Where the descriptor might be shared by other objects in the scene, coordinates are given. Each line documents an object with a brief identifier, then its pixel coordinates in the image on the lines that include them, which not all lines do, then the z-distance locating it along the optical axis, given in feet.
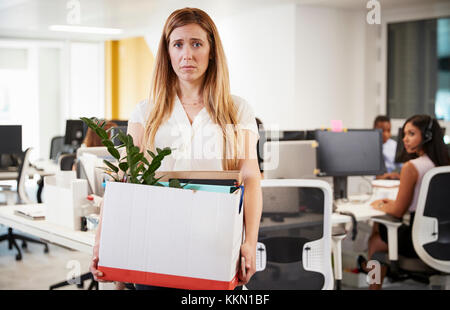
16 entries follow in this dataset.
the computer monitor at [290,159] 12.01
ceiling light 29.68
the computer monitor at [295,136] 13.75
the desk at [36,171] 18.40
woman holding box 5.70
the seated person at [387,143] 17.71
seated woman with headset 11.28
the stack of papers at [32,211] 9.73
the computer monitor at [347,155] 12.62
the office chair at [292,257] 8.33
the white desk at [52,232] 8.48
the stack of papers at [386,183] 13.88
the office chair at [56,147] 22.27
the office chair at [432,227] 10.05
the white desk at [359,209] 11.45
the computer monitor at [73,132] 20.13
